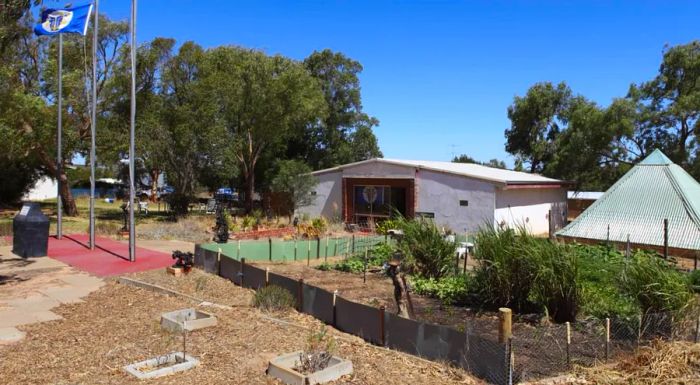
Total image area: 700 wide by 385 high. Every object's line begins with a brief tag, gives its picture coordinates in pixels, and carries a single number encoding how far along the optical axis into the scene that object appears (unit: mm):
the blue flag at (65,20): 16375
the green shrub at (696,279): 11839
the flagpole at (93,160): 16289
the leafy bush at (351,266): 14570
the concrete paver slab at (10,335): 7851
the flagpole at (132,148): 14555
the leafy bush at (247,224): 22906
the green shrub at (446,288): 10594
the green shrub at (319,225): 22594
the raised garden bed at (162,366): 6152
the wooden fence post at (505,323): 6324
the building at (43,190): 46281
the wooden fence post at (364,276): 13034
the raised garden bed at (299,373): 5902
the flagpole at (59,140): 17938
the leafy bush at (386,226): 22616
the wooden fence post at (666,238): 15292
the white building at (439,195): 23953
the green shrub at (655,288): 7633
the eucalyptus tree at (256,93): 28172
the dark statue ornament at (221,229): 18450
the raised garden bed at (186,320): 8141
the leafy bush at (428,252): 12750
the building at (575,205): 34219
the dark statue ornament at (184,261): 13430
